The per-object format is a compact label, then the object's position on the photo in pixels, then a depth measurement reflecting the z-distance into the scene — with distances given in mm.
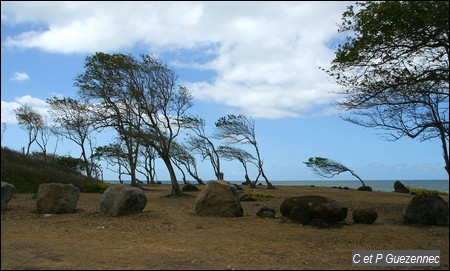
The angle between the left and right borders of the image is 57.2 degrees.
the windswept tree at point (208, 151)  43531
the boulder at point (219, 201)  15008
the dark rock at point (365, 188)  38000
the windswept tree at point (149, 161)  47975
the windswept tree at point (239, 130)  40031
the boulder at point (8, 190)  14053
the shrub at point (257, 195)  22808
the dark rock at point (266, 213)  14666
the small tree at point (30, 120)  46688
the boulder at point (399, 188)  34362
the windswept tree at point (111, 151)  38553
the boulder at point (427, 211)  12203
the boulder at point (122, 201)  14786
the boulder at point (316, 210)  12422
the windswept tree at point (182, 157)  37594
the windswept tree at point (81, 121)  24350
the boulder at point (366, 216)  12906
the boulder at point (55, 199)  15633
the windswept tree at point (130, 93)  23688
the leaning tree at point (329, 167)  40000
